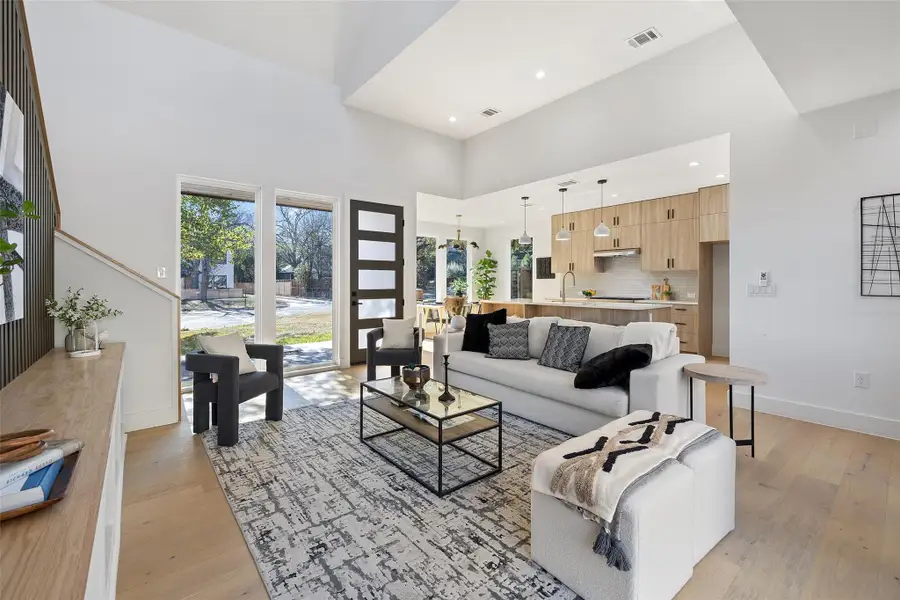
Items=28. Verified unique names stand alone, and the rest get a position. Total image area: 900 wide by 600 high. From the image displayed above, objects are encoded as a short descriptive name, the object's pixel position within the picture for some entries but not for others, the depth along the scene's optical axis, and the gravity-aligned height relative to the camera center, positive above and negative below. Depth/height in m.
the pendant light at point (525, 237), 6.90 +1.06
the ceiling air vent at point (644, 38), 4.05 +2.60
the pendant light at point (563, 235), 6.47 +1.03
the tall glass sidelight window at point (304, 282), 5.28 +0.25
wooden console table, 0.70 -0.44
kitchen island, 5.74 -0.17
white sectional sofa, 2.88 -0.67
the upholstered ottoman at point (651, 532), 1.48 -0.93
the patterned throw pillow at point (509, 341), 3.97 -0.40
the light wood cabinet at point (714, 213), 6.04 +1.27
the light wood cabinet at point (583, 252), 8.02 +0.94
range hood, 7.29 +0.85
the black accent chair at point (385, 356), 4.53 -0.61
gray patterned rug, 1.71 -1.12
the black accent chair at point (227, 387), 3.02 -0.66
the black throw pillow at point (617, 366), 2.92 -0.48
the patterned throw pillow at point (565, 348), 3.55 -0.42
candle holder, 2.77 -0.65
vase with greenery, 2.80 -0.14
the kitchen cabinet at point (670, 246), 6.46 +0.86
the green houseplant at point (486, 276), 10.25 +0.60
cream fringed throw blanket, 1.51 -0.67
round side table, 2.66 -0.51
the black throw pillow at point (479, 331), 4.29 -0.32
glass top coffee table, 2.48 -0.78
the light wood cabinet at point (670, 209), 6.47 +1.47
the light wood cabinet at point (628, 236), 7.22 +1.11
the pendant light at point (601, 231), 6.11 +1.01
